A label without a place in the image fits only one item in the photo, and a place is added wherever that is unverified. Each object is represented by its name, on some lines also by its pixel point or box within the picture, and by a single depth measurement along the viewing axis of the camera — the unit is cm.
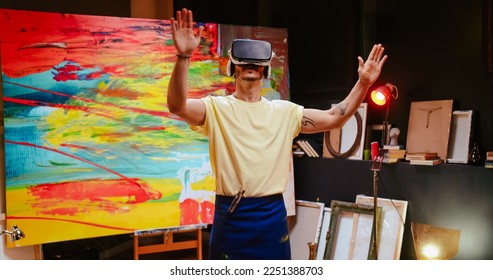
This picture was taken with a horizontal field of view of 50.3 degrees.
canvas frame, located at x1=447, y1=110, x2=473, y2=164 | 338
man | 187
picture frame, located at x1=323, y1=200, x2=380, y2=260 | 388
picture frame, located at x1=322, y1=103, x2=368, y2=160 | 404
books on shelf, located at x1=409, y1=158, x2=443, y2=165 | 345
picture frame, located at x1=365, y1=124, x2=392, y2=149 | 403
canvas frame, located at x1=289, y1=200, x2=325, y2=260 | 420
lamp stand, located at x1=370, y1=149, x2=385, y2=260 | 351
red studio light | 353
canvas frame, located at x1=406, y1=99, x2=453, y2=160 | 348
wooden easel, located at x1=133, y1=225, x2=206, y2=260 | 369
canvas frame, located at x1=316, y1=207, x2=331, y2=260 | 407
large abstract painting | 327
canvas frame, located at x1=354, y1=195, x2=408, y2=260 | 366
